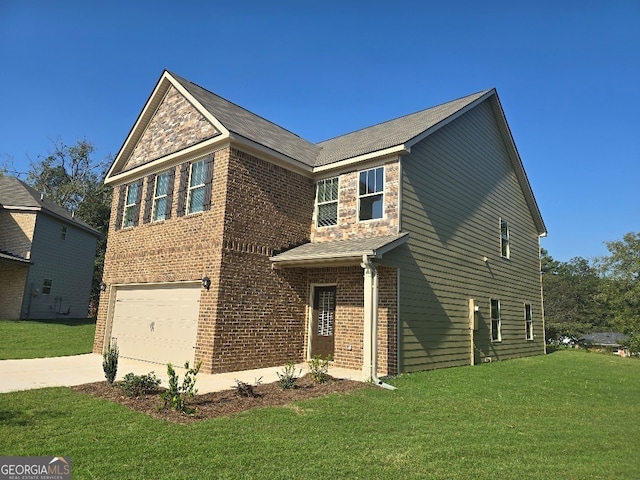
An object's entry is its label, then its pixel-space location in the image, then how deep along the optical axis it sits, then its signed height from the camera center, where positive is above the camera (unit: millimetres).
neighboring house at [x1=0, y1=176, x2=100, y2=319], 21203 +2421
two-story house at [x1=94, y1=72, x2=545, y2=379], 10031 +1886
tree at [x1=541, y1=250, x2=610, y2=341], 49000 +2645
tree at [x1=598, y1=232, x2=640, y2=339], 35312 +6402
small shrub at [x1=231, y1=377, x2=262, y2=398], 7084 -1375
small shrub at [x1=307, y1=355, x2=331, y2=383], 8359 -1212
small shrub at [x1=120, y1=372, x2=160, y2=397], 6887 -1331
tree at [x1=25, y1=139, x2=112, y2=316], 36625 +11326
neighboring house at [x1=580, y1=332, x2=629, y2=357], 46459 -1531
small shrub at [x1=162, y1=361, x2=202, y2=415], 5992 -1332
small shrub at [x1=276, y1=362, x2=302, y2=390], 7793 -1303
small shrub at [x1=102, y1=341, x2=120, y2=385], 7664 -1100
